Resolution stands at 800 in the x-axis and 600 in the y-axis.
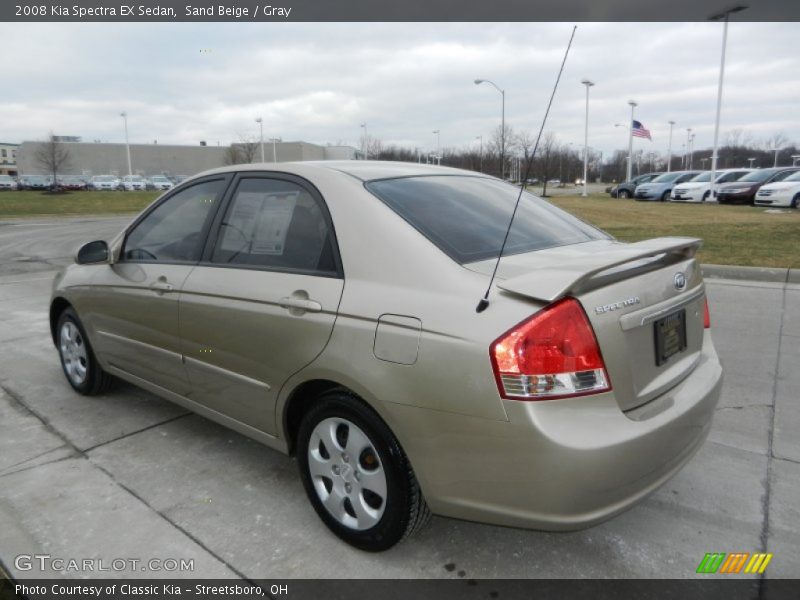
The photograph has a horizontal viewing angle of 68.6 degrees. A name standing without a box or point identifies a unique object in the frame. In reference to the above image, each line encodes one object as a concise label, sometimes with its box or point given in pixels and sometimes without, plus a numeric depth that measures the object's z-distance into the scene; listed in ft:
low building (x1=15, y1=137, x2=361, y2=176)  281.33
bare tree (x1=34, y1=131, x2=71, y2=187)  208.19
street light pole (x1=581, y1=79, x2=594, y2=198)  129.63
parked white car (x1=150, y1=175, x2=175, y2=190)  205.64
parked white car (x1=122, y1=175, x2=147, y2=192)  197.74
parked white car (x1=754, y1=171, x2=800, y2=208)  63.87
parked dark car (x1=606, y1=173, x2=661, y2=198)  107.04
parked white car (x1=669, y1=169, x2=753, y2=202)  83.71
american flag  106.96
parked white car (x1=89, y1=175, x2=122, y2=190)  192.34
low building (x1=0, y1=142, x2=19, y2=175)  372.42
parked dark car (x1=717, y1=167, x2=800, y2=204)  74.01
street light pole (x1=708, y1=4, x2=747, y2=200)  82.12
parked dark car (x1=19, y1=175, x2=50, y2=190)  187.59
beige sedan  6.52
